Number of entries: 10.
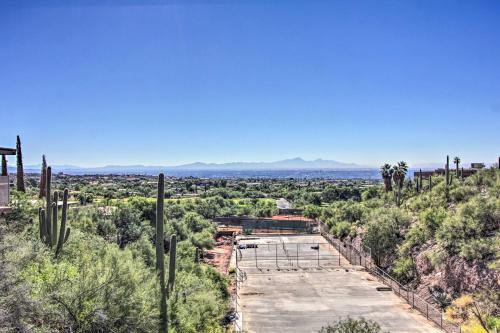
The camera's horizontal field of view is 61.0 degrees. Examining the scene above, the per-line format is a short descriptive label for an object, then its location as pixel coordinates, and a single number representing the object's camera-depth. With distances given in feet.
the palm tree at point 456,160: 214.69
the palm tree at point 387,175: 215.92
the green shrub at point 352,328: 34.27
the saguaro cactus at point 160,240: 54.96
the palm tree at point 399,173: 161.34
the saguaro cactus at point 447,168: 137.57
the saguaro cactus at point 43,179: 114.93
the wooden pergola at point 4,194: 60.29
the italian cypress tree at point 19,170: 111.08
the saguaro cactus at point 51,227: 63.57
